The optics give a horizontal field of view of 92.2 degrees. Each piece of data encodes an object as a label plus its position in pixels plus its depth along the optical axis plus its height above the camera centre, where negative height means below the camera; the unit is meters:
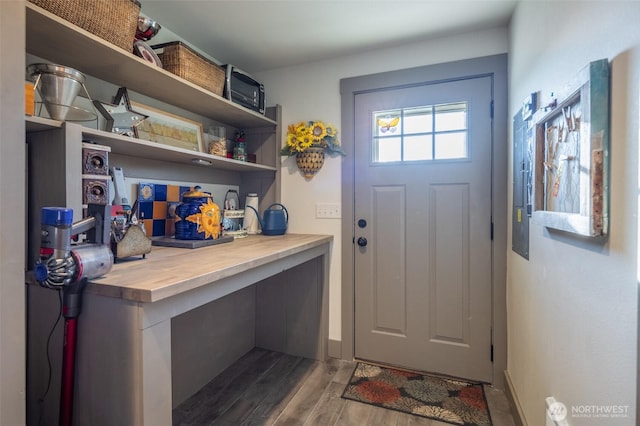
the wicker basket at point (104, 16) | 1.08 +0.73
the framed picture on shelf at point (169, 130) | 1.65 +0.47
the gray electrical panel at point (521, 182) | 1.42 +0.14
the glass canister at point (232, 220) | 2.07 -0.07
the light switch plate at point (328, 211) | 2.29 -0.01
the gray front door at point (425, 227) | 1.98 -0.11
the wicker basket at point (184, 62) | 1.59 +0.78
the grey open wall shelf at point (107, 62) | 1.08 +0.63
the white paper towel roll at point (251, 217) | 2.28 -0.05
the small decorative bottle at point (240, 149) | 2.23 +0.44
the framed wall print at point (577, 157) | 0.79 +0.16
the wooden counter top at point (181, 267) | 0.88 -0.21
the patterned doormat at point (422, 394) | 1.68 -1.11
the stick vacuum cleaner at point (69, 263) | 0.85 -0.15
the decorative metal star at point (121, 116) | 1.35 +0.43
